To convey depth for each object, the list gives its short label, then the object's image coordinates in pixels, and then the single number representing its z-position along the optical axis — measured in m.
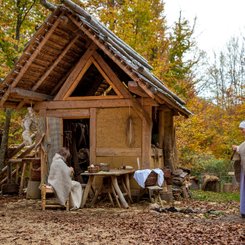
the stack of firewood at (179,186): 12.78
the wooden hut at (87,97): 11.12
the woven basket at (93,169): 10.56
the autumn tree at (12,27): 14.08
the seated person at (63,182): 10.05
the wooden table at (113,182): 10.27
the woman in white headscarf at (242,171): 9.12
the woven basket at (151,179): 10.75
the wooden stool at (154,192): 10.65
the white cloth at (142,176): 10.64
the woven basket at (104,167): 10.83
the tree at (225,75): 24.89
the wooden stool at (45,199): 10.07
